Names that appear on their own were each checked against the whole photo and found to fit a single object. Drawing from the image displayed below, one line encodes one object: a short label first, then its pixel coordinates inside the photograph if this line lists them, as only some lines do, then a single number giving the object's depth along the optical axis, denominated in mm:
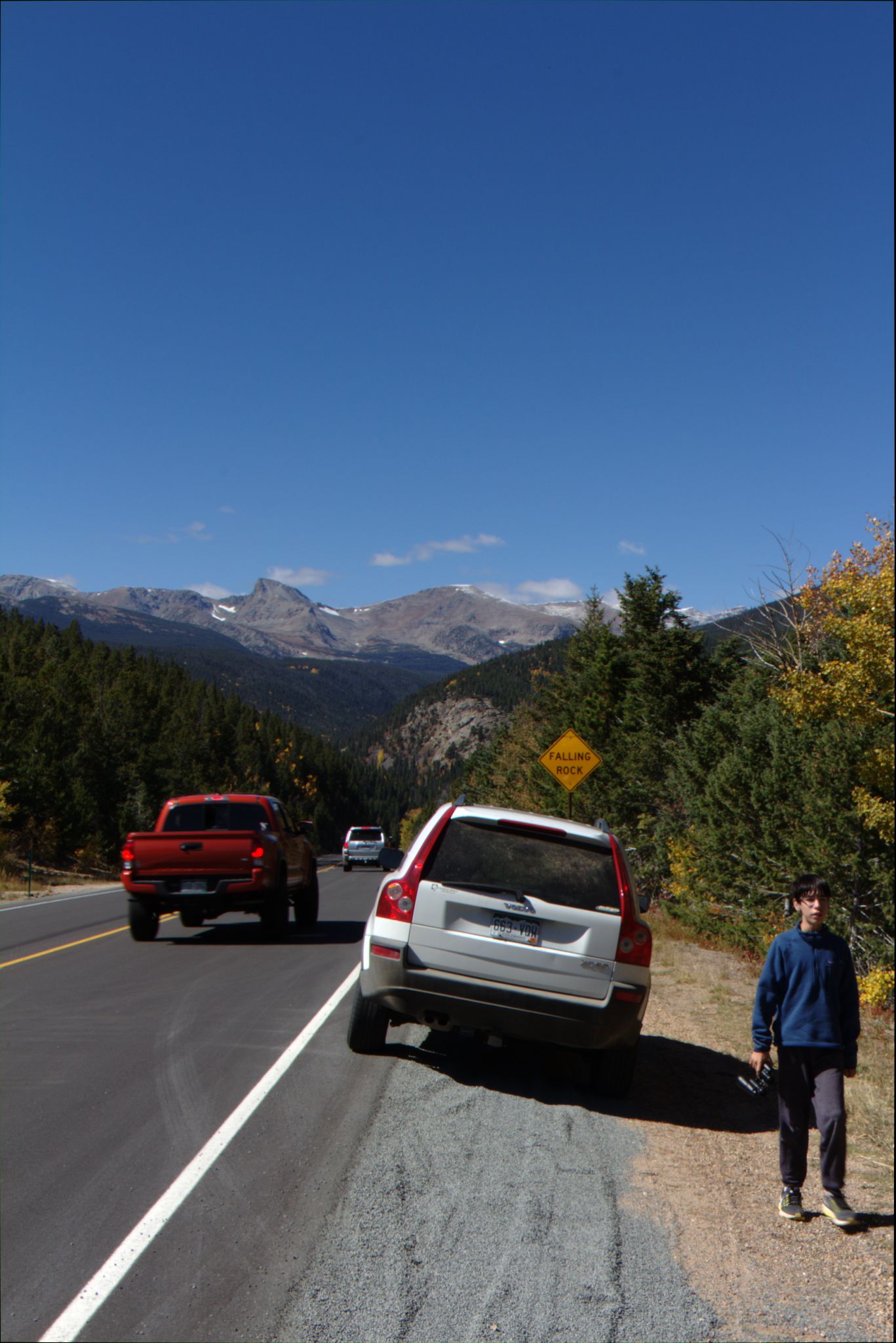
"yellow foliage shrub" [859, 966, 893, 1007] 11781
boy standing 5180
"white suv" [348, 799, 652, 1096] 6914
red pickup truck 13766
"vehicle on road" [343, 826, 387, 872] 47156
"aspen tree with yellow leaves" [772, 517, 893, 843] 13297
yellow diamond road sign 17234
